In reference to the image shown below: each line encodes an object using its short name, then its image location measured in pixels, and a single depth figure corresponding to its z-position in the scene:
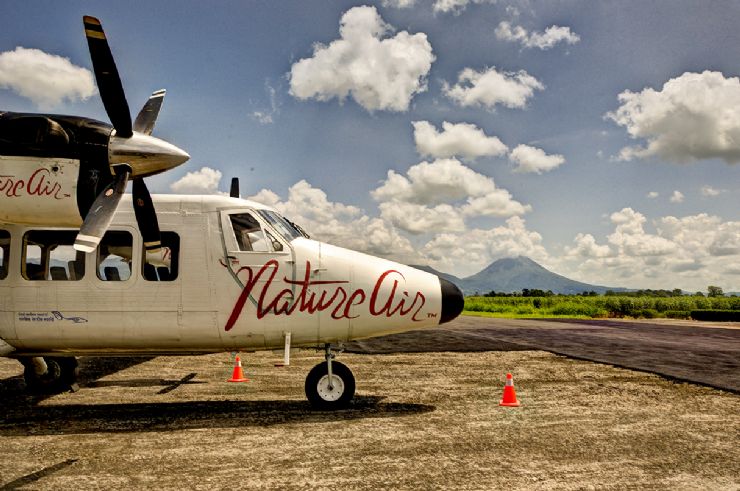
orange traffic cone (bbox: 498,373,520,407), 8.73
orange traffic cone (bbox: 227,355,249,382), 11.51
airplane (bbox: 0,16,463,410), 8.34
